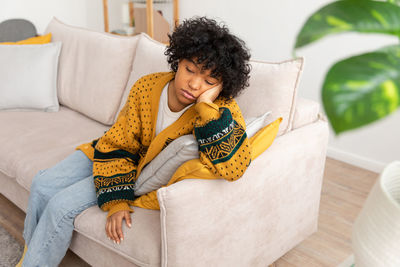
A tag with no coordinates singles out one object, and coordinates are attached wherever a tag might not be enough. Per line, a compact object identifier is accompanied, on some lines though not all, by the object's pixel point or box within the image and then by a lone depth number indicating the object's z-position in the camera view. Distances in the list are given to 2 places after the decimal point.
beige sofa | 1.11
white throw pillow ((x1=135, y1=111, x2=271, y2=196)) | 1.12
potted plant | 0.40
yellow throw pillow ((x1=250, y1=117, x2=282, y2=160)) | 1.22
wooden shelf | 3.14
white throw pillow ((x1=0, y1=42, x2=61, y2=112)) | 2.12
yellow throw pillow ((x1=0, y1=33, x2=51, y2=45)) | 2.27
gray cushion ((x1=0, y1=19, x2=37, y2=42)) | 3.02
